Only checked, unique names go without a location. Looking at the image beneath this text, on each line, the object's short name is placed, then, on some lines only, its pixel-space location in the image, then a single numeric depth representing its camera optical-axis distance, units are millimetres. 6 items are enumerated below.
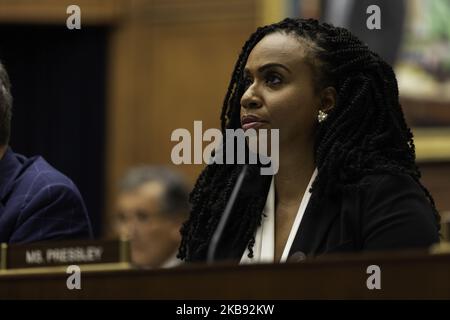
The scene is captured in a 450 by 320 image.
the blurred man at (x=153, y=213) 9500
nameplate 4691
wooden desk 3836
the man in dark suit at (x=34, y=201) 5781
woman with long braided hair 5199
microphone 4789
